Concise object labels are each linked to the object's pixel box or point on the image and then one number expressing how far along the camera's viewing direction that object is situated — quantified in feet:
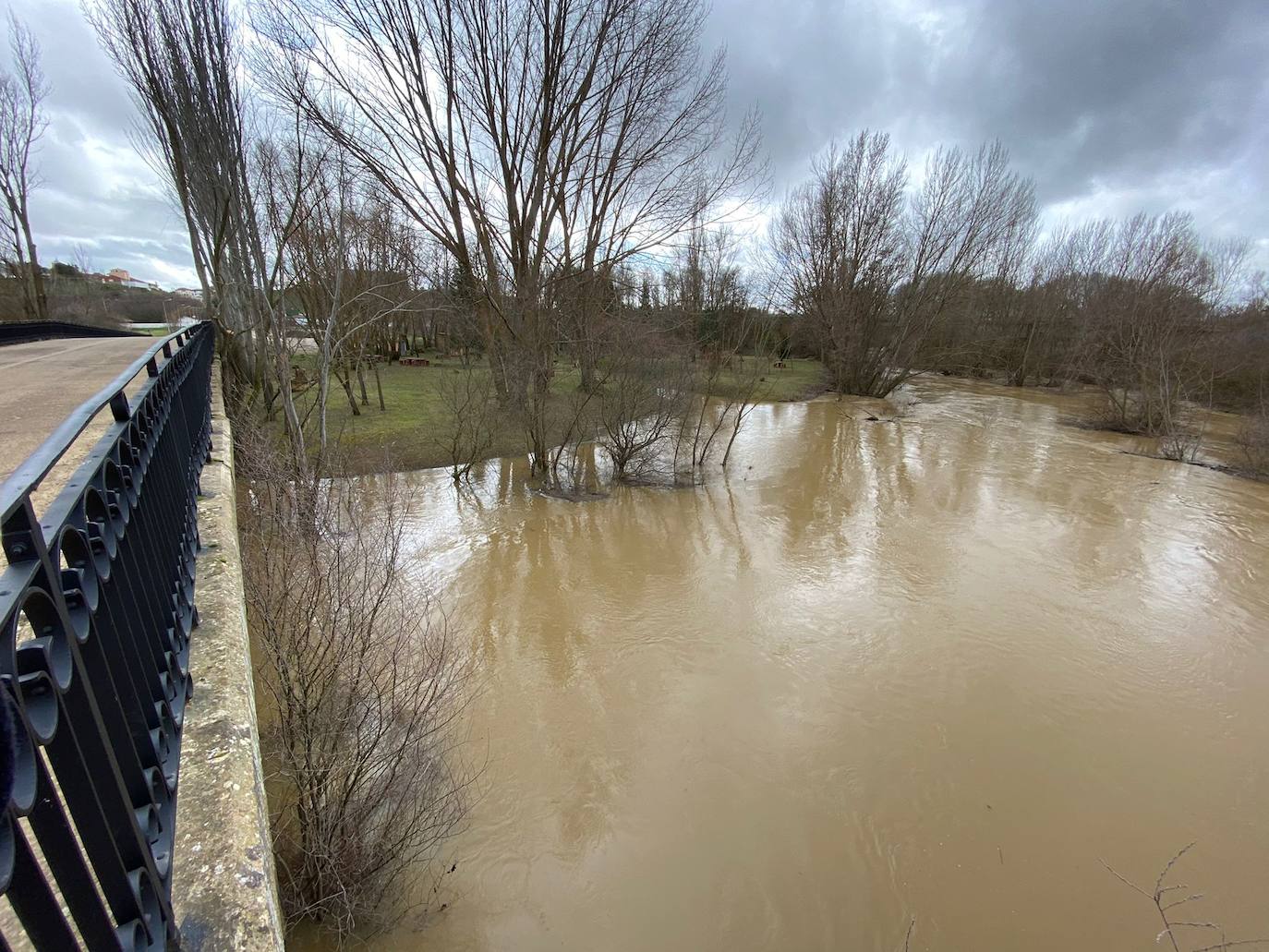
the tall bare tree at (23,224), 60.70
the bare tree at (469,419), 37.68
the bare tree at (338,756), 10.09
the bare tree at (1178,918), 11.44
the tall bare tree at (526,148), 34.83
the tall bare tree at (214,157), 28.07
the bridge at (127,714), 3.01
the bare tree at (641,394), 37.50
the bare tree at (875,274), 76.18
